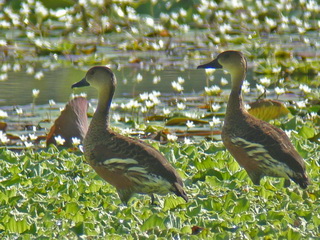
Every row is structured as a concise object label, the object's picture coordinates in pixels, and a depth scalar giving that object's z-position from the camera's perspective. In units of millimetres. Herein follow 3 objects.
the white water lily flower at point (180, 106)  19006
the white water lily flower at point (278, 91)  19820
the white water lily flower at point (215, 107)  19062
